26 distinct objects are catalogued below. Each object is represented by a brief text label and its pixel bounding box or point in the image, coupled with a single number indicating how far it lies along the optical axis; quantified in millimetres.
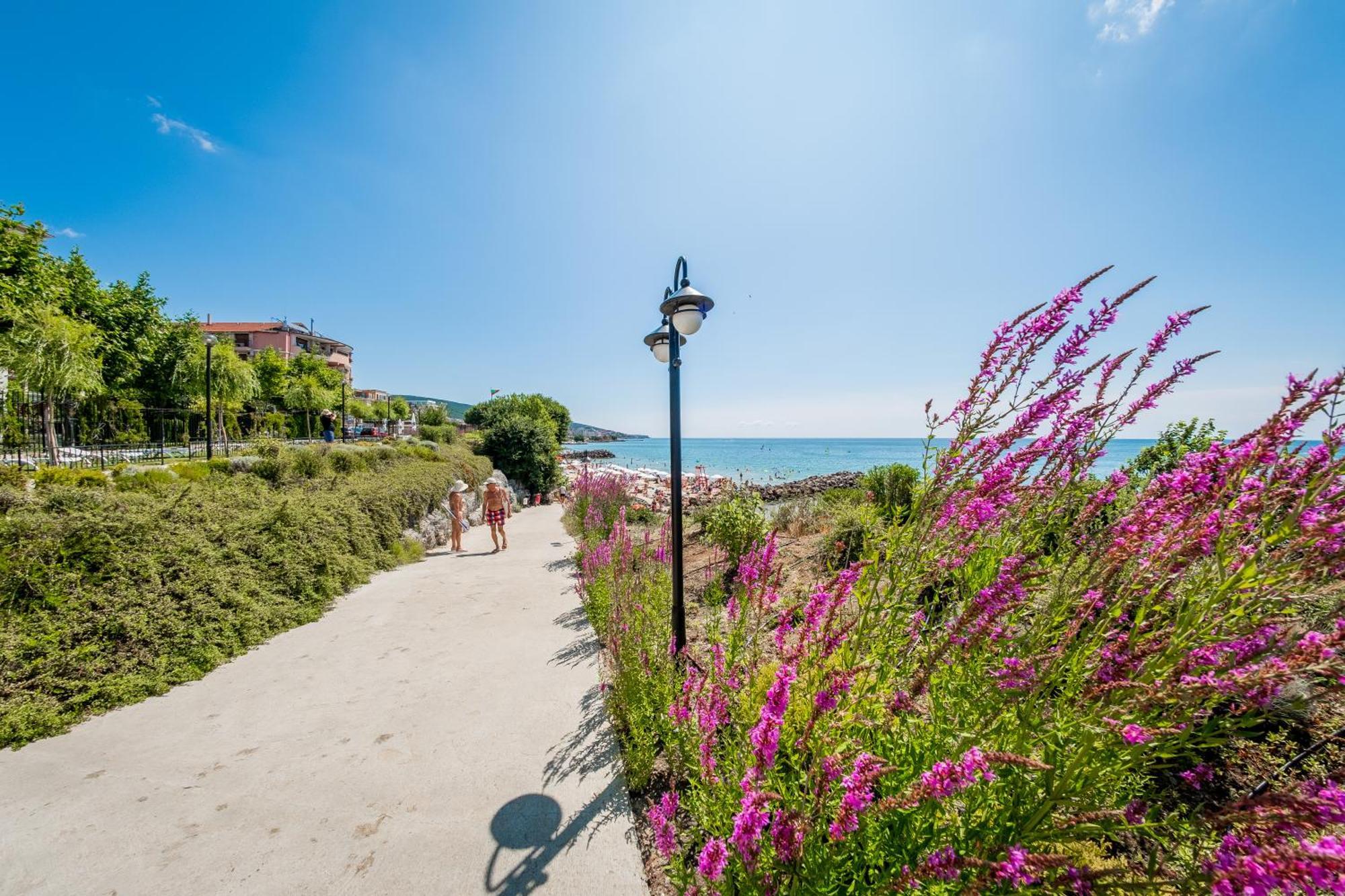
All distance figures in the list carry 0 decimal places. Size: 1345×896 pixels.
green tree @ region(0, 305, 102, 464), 10664
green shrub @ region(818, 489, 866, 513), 9836
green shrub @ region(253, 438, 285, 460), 8961
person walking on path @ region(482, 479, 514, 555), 9438
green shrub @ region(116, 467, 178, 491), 6512
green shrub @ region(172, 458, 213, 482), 7800
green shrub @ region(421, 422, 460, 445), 21219
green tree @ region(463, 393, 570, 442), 24109
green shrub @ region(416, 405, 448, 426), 29270
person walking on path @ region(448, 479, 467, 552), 9703
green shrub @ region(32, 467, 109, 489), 6325
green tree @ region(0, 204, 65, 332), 12320
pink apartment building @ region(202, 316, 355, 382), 55159
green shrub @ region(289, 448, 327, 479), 8961
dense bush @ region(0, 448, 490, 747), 3648
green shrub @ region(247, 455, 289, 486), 8602
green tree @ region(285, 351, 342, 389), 38781
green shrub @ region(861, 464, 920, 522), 9266
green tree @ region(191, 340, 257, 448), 19984
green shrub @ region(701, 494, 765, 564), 6777
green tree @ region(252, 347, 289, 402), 34812
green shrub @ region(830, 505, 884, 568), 6574
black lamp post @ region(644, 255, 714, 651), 3994
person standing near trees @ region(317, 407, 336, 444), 18920
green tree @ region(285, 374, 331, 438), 29469
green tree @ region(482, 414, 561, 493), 17953
